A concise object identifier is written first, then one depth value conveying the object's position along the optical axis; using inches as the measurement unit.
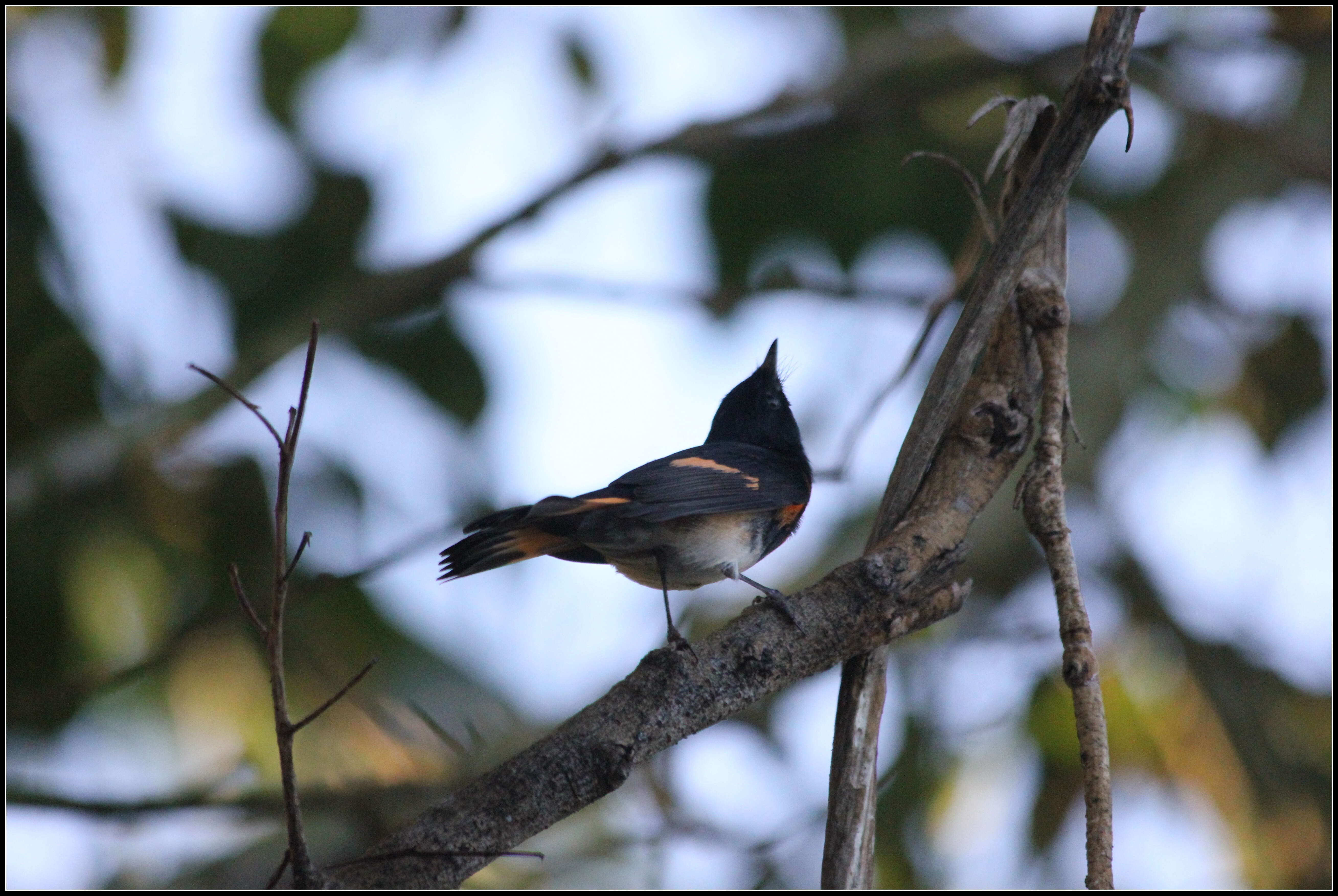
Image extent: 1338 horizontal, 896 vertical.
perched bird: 209.8
